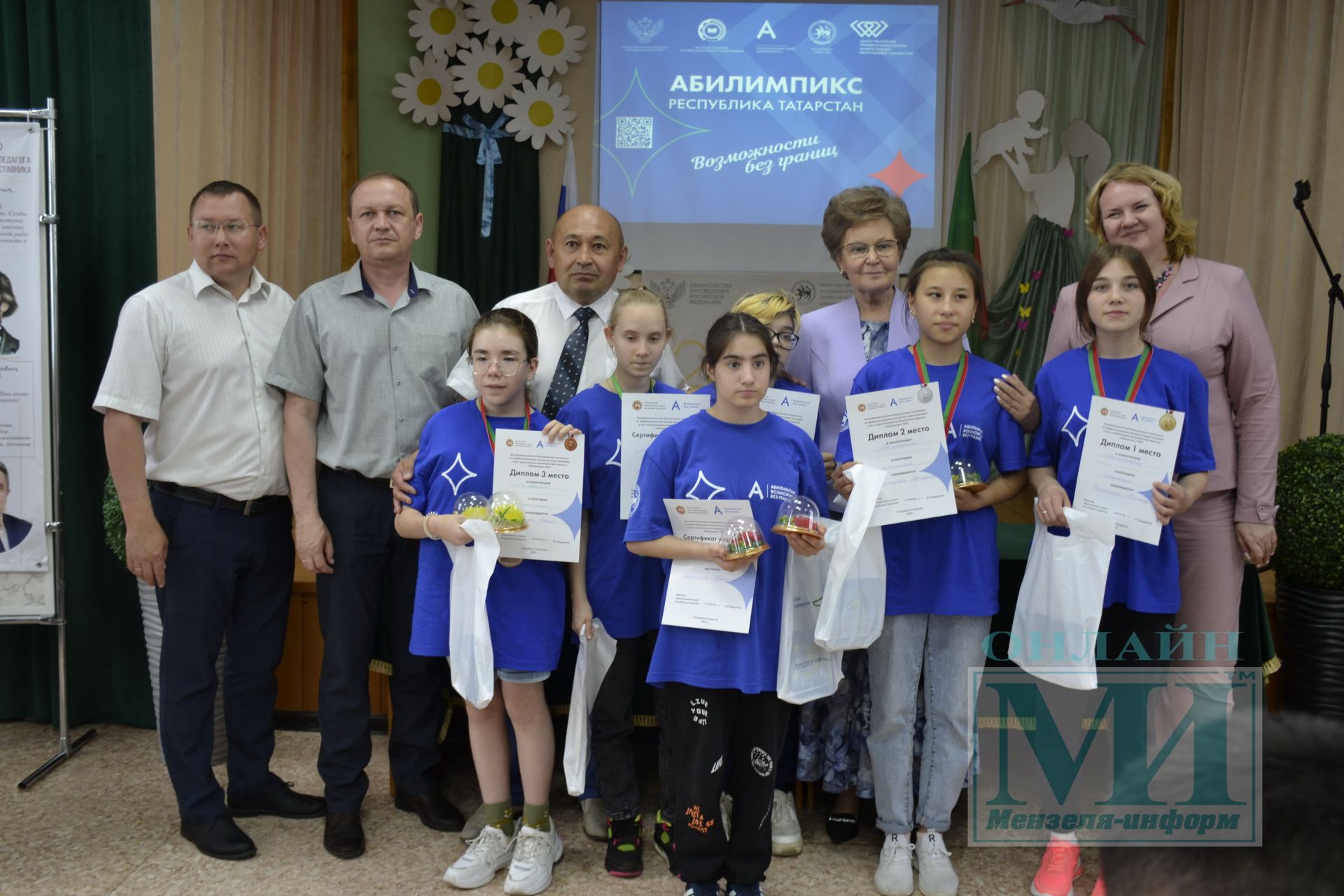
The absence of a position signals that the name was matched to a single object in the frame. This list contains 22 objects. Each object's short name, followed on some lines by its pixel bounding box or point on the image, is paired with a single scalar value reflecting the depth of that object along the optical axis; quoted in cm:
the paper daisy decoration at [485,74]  524
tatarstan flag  523
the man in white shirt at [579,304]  296
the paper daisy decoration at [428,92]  528
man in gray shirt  285
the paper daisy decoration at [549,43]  521
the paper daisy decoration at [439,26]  522
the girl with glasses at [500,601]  259
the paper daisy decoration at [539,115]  527
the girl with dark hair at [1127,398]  248
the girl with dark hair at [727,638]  240
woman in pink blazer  268
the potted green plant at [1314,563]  322
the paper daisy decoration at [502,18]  521
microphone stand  381
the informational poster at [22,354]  341
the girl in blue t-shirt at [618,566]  264
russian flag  536
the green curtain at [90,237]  370
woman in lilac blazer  278
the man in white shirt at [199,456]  277
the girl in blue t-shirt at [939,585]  255
